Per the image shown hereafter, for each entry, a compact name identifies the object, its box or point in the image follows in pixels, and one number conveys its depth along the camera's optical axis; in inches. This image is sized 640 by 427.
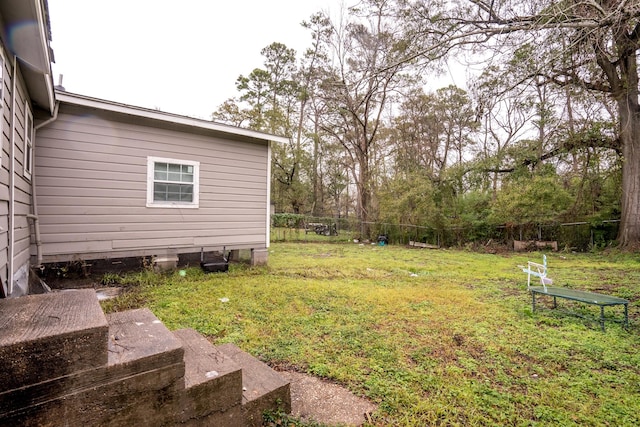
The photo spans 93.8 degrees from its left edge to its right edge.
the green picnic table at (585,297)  129.5
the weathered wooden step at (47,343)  39.7
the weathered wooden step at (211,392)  55.4
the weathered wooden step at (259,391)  66.2
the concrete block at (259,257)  272.5
